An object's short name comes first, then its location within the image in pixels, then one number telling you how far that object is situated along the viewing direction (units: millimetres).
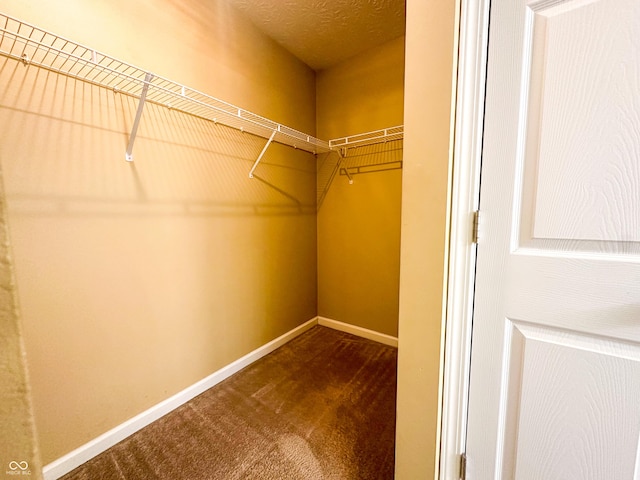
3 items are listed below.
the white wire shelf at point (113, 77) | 994
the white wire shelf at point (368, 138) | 2010
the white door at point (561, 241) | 659
